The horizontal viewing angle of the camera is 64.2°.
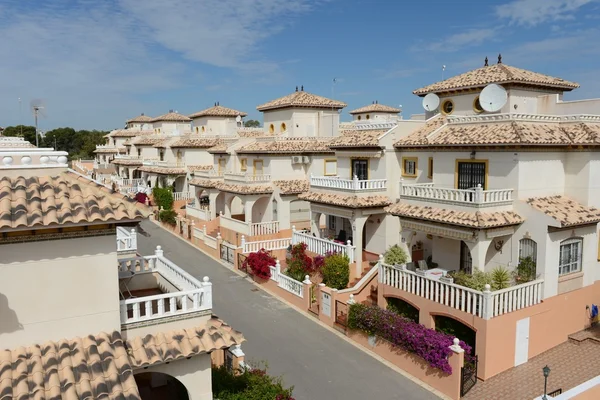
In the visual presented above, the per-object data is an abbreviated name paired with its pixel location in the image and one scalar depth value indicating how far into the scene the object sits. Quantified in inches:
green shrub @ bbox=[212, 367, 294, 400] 422.6
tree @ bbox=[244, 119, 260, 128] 5138.8
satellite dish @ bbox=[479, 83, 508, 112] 758.5
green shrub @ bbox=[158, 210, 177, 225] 1417.3
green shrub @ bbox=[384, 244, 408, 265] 770.0
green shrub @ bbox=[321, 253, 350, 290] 796.0
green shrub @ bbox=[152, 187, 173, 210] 1556.3
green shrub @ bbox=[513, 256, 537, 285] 645.3
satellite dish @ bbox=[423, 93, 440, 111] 919.0
